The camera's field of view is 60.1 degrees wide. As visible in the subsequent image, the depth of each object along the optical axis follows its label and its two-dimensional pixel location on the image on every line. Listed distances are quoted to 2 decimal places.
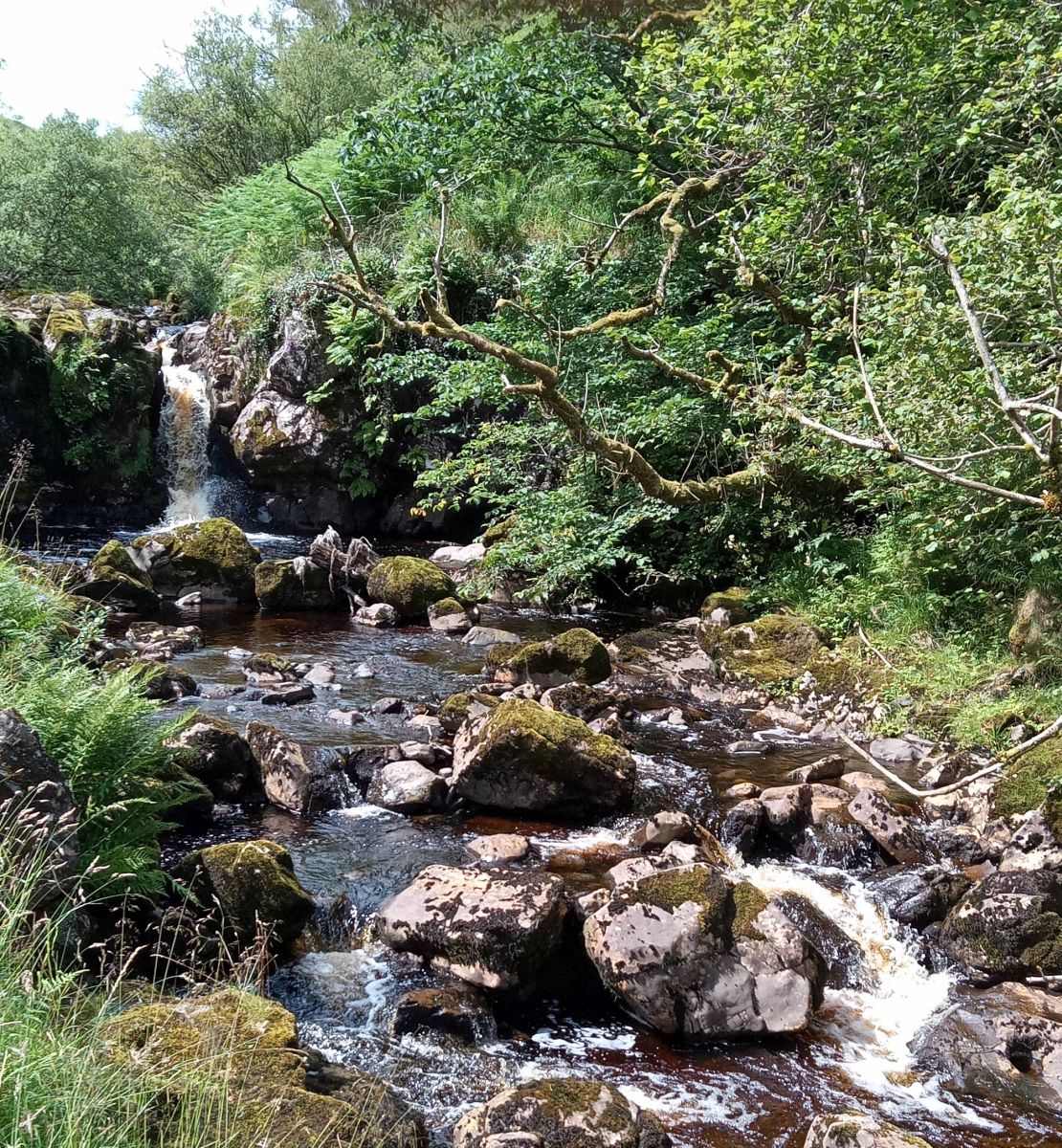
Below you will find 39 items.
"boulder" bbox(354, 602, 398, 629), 13.20
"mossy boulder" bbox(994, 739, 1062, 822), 6.93
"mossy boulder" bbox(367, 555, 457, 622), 13.49
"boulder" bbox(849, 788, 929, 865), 6.66
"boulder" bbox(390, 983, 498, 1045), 4.64
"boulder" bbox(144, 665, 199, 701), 8.96
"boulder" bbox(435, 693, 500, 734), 8.52
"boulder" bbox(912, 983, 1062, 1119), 4.43
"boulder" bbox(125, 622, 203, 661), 10.62
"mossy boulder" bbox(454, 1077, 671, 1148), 3.70
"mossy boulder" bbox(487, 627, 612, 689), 10.29
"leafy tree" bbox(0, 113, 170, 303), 21.39
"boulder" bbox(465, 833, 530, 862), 6.39
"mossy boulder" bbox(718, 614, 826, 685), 10.41
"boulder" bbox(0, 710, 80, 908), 3.78
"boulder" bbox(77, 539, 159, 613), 12.40
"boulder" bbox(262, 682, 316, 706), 9.38
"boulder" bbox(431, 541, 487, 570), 16.31
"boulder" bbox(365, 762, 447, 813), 7.16
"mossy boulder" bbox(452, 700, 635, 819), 7.10
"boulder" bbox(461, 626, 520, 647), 12.14
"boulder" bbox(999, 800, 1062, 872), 6.18
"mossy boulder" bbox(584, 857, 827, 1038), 4.76
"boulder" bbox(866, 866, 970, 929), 5.82
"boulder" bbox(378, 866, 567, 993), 4.93
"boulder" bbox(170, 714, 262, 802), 6.99
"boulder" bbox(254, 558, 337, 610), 13.70
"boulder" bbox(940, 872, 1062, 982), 5.28
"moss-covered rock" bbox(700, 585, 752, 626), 11.88
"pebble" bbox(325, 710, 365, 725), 8.89
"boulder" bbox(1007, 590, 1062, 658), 8.35
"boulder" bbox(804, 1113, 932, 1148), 3.63
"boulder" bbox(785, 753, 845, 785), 7.68
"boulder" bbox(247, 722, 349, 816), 7.10
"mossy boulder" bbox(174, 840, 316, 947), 5.04
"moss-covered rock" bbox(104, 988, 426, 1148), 2.56
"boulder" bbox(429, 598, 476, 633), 12.85
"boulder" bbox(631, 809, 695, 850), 6.57
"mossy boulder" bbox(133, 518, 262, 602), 14.13
